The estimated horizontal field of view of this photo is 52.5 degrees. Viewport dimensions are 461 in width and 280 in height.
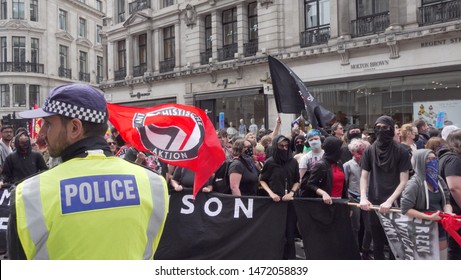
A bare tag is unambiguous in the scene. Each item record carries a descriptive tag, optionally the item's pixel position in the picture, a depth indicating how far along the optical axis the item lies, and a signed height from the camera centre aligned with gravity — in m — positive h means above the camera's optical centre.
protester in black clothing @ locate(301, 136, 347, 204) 6.45 -0.49
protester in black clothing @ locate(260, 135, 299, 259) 6.51 -0.46
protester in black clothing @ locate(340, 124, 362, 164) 7.73 +0.06
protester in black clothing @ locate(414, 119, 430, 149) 8.72 +0.12
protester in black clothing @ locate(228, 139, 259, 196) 6.81 -0.44
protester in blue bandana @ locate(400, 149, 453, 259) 4.96 -0.57
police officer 1.78 -0.21
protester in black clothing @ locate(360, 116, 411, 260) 5.77 -0.41
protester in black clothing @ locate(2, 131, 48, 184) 8.12 -0.26
